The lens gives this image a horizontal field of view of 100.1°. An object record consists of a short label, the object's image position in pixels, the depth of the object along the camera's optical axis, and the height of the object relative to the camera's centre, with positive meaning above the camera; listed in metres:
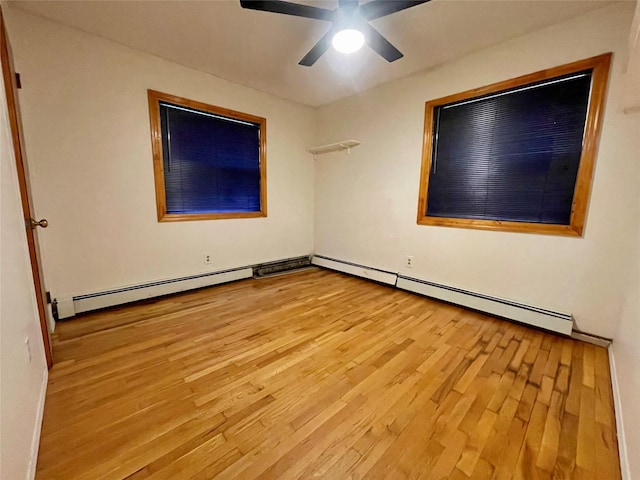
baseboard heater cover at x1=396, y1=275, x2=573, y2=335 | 2.34 -0.98
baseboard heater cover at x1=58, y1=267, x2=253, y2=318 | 2.58 -1.00
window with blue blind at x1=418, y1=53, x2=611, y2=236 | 2.22 +0.53
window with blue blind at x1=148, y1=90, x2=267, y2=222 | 3.01 +0.51
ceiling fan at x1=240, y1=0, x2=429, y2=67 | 1.75 +1.29
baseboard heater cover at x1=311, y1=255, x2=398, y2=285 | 3.57 -0.96
